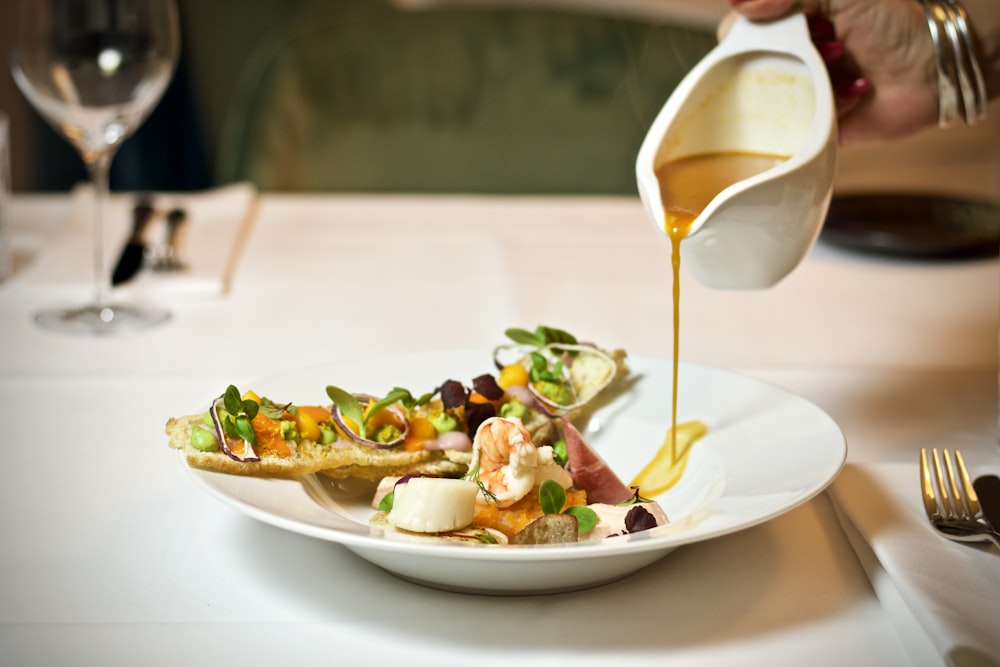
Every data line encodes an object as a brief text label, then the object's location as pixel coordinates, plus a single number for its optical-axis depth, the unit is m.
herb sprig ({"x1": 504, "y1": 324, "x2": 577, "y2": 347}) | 1.03
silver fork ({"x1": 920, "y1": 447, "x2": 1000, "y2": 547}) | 0.82
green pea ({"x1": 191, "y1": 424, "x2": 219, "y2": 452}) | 0.80
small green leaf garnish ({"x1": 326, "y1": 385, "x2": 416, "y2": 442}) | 0.88
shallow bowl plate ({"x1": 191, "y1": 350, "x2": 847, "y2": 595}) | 0.69
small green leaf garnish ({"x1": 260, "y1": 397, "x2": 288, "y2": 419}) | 0.85
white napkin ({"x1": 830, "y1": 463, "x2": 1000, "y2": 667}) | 0.68
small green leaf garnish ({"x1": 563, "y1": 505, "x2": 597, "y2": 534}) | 0.79
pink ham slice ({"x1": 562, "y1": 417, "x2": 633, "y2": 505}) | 0.88
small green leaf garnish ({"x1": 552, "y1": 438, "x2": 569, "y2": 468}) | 0.89
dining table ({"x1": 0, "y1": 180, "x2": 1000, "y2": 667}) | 0.73
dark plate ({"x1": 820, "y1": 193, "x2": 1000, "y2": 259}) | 1.69
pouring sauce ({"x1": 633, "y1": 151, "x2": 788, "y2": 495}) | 0.92
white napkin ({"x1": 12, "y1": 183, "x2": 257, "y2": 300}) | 1.55
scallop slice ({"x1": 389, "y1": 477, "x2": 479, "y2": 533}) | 0.75
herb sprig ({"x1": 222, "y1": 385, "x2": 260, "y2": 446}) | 0.82
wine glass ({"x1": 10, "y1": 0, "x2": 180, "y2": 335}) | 1.42
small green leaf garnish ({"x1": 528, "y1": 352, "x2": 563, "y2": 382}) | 1.01
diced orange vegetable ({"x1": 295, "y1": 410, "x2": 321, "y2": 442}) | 0.87
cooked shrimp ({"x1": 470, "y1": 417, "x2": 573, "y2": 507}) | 0.80
